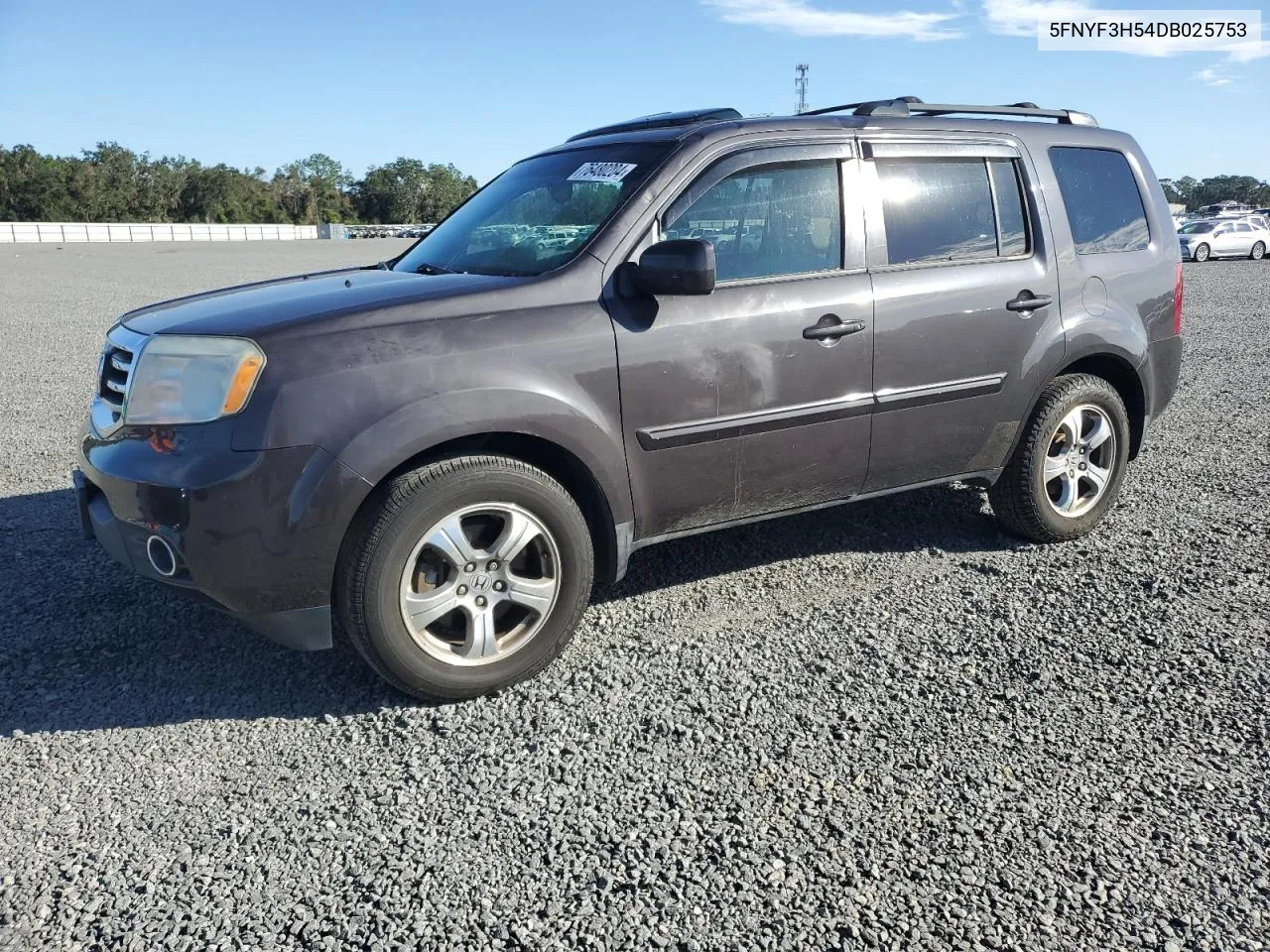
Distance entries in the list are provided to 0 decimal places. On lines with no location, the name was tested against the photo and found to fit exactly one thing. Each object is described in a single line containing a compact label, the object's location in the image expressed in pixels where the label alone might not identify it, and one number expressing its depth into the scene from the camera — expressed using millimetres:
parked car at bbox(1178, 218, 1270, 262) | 30594
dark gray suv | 3174
